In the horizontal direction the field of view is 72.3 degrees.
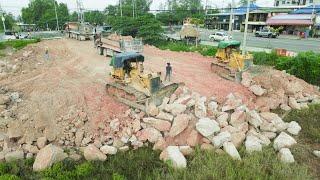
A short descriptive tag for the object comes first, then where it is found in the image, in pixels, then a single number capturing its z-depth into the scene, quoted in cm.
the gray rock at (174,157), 820
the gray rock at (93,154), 861
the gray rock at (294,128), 1011
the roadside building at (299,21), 3132
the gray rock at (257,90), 1173
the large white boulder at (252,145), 894
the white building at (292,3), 3927
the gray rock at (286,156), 844
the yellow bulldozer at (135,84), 1040
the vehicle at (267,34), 3000
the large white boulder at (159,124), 956
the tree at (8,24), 4920
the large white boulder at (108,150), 894
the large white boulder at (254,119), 1012
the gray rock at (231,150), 858
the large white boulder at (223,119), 984
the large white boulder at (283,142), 915
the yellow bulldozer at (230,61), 1274
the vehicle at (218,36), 2734
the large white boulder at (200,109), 1004
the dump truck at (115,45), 1602
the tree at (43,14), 4806
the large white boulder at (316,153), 893
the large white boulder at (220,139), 904
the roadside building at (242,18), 3846
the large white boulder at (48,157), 816
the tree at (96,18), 5647
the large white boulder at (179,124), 928
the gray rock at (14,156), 863
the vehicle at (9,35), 2974
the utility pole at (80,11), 3154
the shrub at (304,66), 1481
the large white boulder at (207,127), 922
